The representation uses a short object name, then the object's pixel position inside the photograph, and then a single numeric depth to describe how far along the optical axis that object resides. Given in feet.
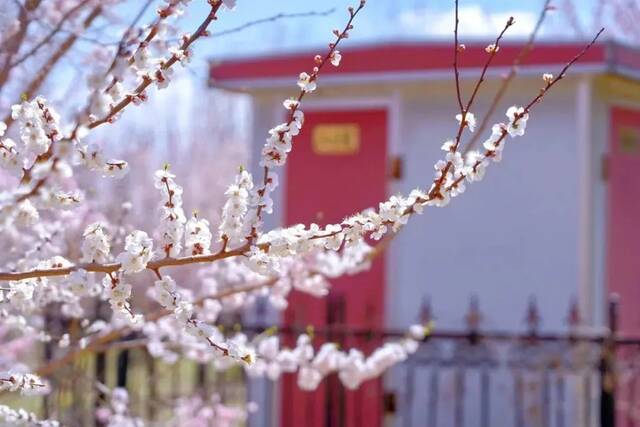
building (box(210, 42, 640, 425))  35.59
